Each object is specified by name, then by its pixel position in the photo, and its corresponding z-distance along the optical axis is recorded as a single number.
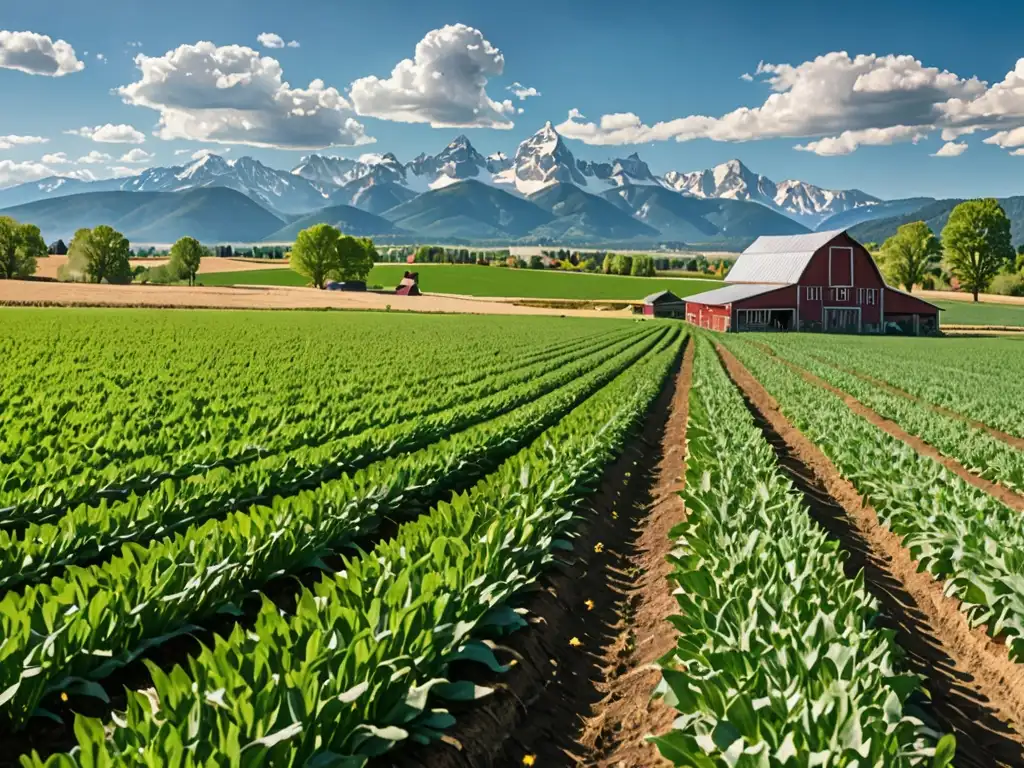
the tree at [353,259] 125.44
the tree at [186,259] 128.50
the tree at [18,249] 100.75
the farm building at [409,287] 132.50
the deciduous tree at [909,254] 103.12
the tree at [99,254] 105.56
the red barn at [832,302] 73.69
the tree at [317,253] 120.44
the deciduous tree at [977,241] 93.11
